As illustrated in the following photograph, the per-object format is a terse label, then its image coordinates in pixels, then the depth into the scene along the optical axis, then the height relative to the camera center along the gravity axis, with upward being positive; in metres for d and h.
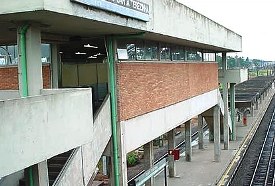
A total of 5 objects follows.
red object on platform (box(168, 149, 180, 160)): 17.11 -3.42
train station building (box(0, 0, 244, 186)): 5.62 -0.16
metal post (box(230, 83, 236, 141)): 28.27 -2.50
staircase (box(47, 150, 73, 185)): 8.55 -1.95
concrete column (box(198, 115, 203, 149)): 25.25 -3.66
